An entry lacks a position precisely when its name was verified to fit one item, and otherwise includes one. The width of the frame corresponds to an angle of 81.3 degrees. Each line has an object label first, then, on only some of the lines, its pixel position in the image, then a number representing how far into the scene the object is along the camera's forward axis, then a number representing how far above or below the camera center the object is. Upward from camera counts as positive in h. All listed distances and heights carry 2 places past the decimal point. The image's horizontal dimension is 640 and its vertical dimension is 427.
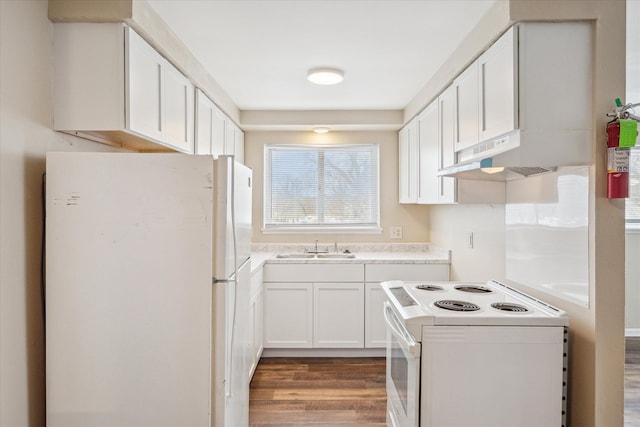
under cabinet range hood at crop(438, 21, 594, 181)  1.56 +0.50
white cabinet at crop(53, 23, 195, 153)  1.62 +0.58
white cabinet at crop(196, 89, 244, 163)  2.47 +0.63
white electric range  1.56 -0.65
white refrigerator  1.44 -0.30
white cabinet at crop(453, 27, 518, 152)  1.62 +0.59
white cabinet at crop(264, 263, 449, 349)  3.19 -0.83
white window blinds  3.95 +0.28
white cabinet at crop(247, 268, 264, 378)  2.74 -0.81
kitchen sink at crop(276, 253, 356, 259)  3.59 -0.42
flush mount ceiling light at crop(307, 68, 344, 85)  2.54 +0.95
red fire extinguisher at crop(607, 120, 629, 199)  1.44 +0.19
